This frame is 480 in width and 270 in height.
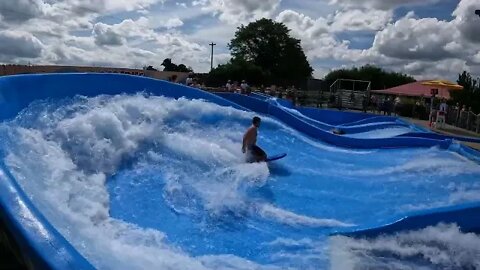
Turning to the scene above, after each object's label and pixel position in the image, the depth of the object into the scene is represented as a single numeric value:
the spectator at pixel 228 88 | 19.12
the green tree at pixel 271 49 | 49.75
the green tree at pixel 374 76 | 56.03
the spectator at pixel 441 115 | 16.36
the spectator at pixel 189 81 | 18.26
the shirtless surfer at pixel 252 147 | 8.27
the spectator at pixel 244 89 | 18.42
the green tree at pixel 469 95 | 21.56
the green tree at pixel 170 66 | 44.34
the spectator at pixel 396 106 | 22.10
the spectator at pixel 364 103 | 21.81
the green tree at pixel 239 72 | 38.07
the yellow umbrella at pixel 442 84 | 18.05
